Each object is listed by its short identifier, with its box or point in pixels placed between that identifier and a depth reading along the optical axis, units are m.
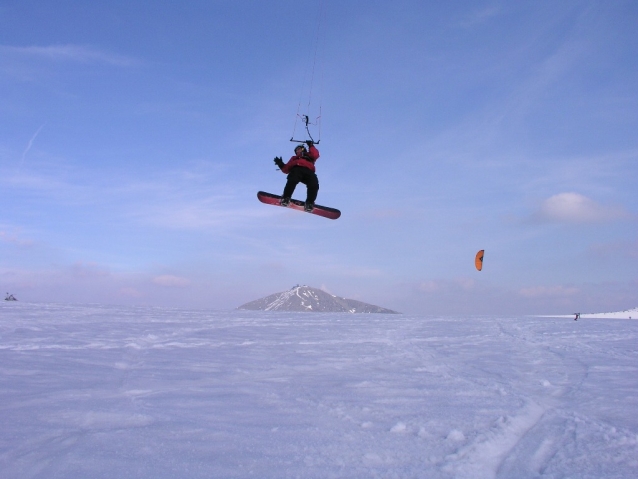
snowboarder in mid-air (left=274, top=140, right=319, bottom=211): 11.41
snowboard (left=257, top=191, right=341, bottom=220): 12.44
